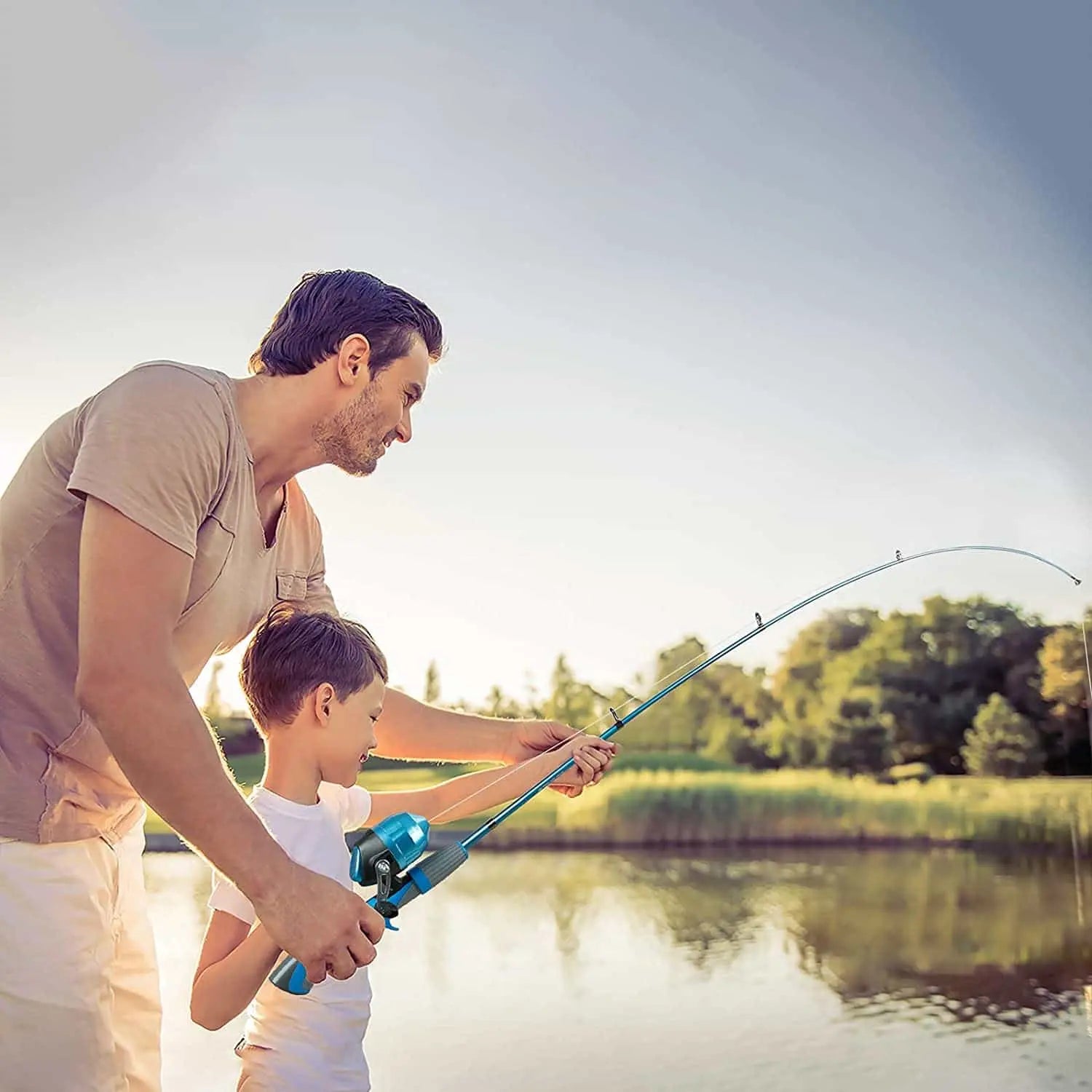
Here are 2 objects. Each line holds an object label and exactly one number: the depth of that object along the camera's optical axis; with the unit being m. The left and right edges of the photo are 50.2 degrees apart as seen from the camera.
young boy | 1.00
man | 0.78
